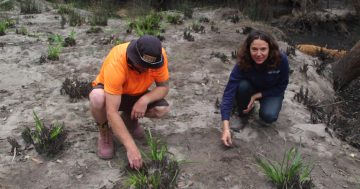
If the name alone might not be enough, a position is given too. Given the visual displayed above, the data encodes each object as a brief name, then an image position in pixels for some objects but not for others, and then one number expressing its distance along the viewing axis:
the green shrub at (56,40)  7.70
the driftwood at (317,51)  8.34
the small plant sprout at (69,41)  7.57
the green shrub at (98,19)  9.18
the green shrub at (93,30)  8.46
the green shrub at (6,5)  10.71
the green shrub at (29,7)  10.29
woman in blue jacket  4.10
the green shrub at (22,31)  8.14
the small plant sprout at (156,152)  3.80
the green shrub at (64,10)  10.34
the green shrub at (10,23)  8.69
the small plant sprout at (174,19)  9.13
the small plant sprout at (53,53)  6.84
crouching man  3.45
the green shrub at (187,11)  10.02
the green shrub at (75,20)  9.07
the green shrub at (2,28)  8.01
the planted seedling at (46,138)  4.10
